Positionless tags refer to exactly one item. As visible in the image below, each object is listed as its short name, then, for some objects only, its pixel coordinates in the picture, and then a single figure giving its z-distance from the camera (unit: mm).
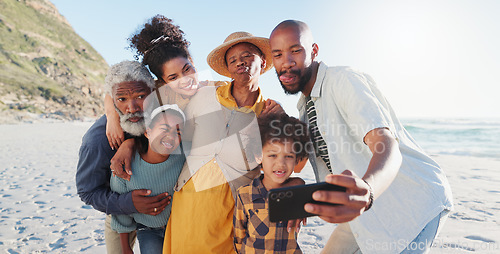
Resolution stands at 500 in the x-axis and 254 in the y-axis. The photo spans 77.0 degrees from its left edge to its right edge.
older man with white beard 2441
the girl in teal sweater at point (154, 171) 2393
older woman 2283
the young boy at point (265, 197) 2193
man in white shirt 1722
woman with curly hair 2705
